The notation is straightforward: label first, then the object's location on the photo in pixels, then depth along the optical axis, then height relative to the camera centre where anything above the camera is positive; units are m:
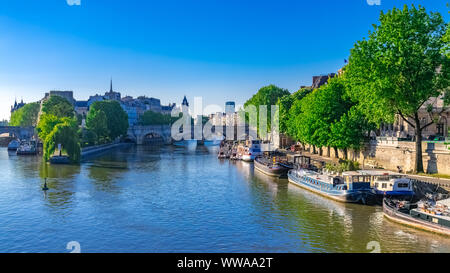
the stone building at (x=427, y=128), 50.48 +0.96
